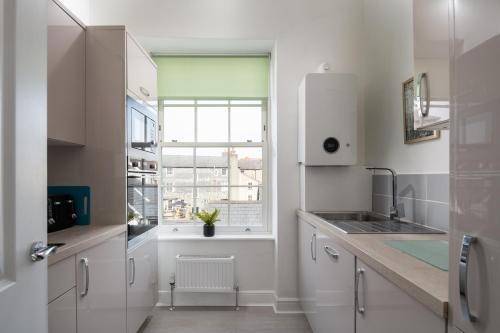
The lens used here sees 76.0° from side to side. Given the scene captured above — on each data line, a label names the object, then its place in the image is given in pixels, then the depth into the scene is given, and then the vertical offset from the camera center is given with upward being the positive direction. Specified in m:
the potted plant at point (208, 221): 3.04 -0.50
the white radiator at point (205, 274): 2.89 -0.96
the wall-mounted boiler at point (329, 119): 2.58 +0.40
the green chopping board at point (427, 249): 1.11 -0.33
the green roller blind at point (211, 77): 3.11 +0.90
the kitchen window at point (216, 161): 3.18 +0.07
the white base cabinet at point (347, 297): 0.98 -0.56
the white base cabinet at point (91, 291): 1.31 -0.59
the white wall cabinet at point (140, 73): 2.18 +0.71
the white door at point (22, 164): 0.82 +0.01
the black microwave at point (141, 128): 2.17 +0.30
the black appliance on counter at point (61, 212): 1.75 -0.25
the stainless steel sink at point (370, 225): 1.74 -0.36
